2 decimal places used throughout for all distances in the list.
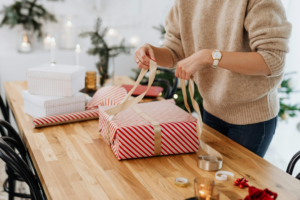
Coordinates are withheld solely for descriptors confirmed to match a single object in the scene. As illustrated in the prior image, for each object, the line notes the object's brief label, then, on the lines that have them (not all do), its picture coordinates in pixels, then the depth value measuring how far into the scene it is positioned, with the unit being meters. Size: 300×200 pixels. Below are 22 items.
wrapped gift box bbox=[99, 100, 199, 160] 1.08
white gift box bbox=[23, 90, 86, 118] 1.42
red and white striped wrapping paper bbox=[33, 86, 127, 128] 1.36
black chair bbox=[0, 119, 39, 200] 1.37
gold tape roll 0.93
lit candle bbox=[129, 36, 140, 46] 3.46
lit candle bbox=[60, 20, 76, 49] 3.34
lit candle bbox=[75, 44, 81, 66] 2.11
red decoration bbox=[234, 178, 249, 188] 0.94
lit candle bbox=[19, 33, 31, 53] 3.11
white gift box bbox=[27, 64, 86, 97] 1.44
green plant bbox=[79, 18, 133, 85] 2.14
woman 1.15
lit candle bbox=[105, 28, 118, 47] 2.66
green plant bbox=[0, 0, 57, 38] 3.08
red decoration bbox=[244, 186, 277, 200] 0.73
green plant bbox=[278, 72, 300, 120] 2.52
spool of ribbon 1.04
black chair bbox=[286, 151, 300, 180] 1.20
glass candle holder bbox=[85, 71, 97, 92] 1.97
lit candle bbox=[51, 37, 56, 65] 1.95
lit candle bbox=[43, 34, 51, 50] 3.16
